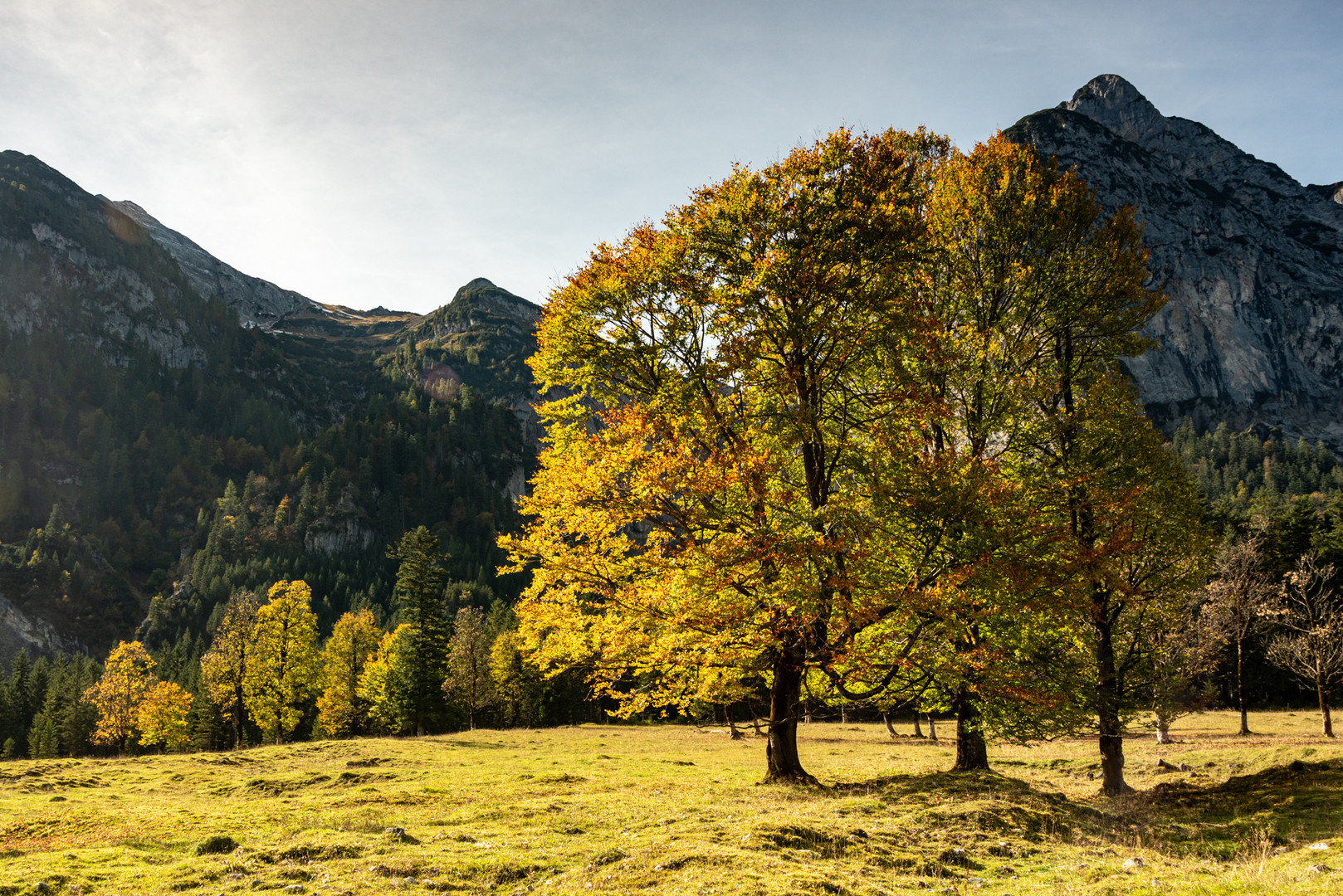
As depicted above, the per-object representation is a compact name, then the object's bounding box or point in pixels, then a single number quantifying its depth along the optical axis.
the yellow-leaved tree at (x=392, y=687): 60.09
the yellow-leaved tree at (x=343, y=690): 69.44
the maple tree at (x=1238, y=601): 41.07
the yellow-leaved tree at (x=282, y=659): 55.97
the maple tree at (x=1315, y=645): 38.12
